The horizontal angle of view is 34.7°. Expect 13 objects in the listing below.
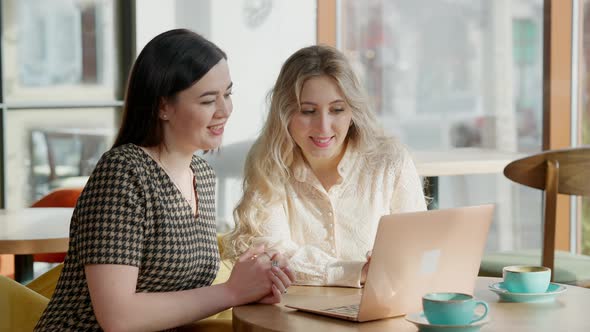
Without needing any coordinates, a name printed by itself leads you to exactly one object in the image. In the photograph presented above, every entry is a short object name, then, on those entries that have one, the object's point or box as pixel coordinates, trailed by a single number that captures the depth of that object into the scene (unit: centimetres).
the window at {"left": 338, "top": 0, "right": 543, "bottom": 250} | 618
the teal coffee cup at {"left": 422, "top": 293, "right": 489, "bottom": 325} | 153
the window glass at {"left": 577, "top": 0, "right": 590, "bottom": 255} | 495
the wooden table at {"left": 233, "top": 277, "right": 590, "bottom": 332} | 164
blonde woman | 240
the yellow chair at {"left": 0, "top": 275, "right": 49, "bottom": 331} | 236
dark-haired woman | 180
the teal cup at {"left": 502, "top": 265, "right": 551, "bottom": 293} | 187
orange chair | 408
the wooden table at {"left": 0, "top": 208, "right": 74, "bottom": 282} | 289
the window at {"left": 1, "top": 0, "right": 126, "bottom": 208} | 482
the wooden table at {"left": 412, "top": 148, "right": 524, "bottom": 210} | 395
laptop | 161
